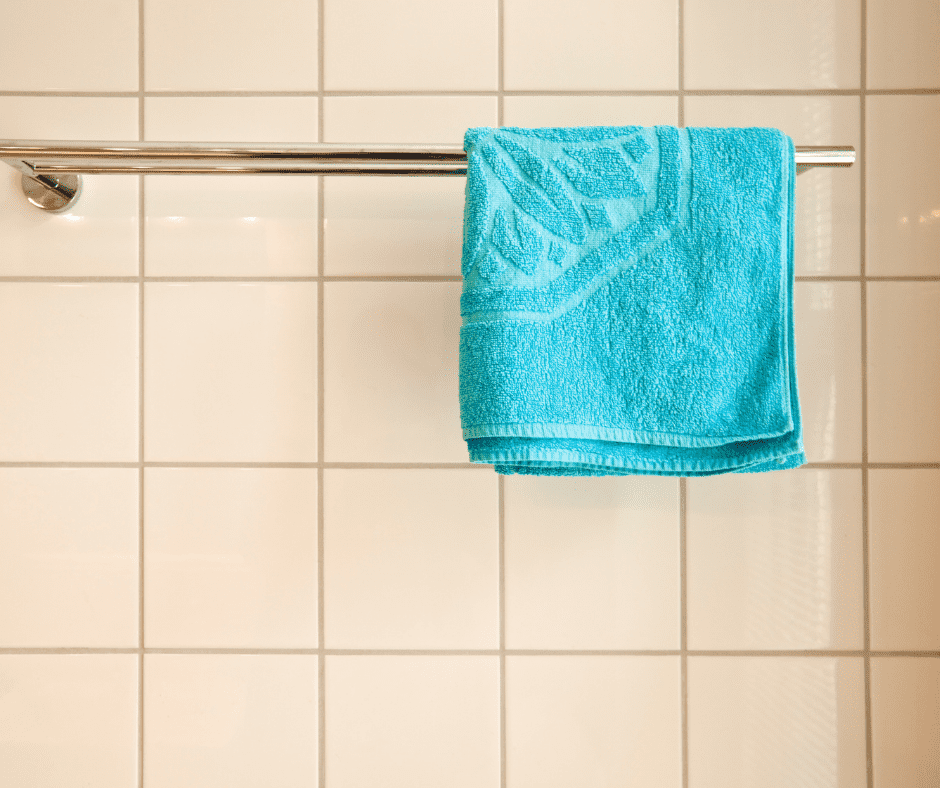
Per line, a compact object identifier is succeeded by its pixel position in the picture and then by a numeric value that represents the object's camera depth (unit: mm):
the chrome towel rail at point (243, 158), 614
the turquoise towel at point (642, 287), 605
